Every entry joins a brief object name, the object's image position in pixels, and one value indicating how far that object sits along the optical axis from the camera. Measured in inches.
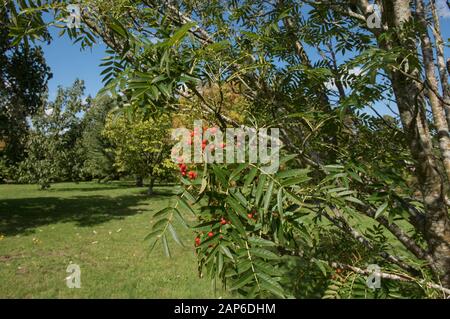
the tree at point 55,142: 760.3
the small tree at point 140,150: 849.5
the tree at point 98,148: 1373.0
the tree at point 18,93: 499.2
